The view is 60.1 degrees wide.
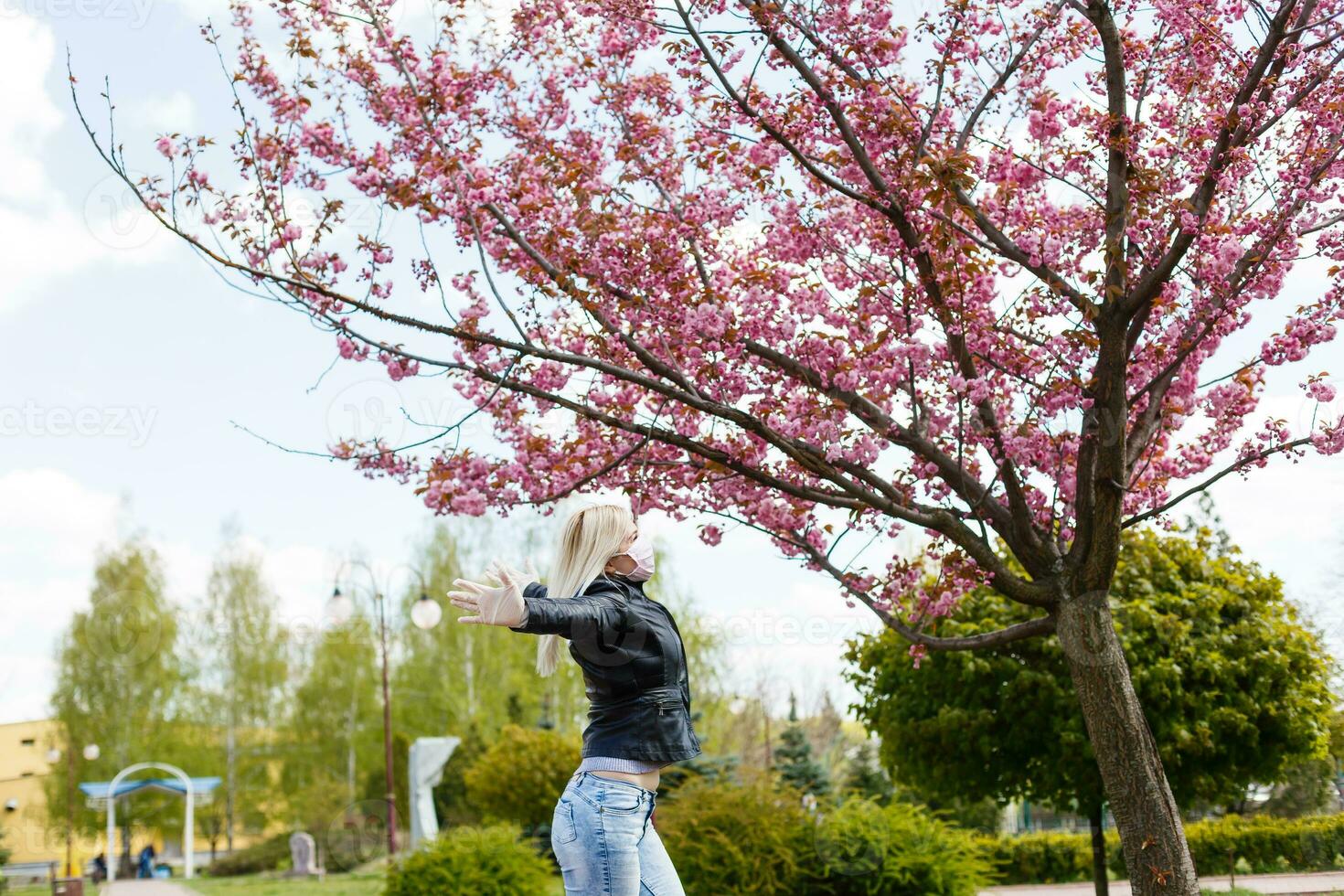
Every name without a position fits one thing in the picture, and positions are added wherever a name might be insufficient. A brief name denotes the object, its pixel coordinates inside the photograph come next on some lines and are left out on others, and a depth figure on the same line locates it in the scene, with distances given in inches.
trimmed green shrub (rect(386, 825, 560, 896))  467.8
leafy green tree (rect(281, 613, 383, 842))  1567.4
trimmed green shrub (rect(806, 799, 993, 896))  396.8
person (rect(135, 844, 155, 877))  1408.7
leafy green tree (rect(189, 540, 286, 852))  1628.9
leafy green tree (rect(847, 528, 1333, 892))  371.2
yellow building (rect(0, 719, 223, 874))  1599.4
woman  122.3
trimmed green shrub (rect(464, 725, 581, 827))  789.9
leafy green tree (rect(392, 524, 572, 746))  1381.6
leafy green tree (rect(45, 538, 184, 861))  1526.8
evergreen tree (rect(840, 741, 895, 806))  963.3
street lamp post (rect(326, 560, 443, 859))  681.0
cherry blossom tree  251.0
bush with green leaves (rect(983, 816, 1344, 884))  404.2
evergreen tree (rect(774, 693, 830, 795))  843.4
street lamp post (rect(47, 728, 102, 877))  1321.4
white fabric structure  895.7
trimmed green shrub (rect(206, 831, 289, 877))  1240.2
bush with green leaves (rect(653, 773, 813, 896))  400.2
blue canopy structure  1254.9
